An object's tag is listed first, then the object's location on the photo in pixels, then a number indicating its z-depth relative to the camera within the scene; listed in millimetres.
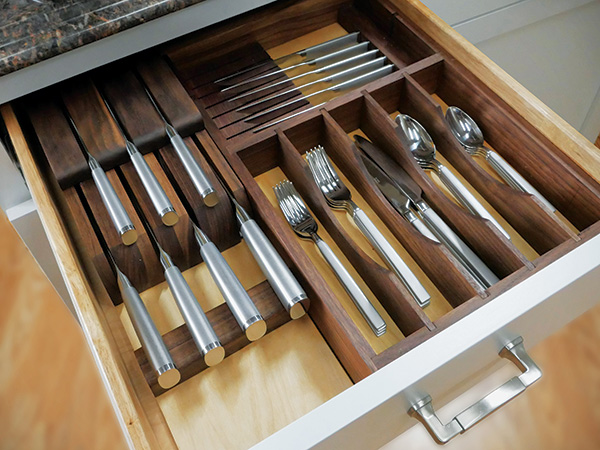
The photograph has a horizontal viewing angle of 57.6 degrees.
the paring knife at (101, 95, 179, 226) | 650
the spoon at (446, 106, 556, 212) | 726
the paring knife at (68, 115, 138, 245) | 637
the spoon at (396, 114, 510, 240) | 708
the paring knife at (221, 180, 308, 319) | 618
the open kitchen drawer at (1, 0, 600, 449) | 541
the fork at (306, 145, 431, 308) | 645
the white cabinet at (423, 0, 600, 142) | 1168
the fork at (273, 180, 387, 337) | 633
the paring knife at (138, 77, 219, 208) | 671
